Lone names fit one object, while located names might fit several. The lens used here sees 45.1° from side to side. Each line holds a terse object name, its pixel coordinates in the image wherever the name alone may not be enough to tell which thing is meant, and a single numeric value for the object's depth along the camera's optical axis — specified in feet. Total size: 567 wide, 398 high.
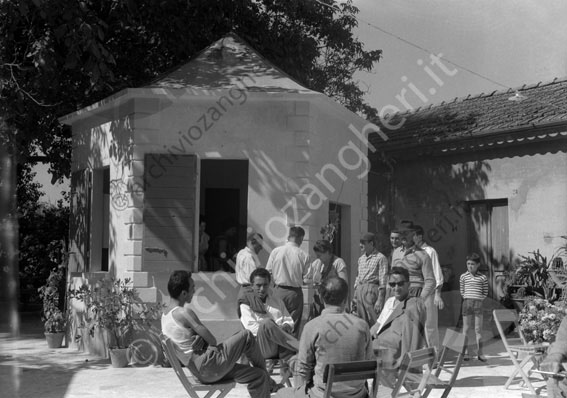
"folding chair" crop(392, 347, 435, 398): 16.51
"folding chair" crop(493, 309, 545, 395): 23.57
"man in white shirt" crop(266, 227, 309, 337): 29.09
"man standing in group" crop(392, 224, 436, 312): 27.76
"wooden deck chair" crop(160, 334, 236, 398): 18.58
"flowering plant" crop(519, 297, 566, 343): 23.73
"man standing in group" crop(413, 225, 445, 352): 28.37
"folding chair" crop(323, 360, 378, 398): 14.20
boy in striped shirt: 31.76
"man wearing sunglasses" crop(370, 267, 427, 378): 20.44
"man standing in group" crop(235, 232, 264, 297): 29.45
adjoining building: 41.09
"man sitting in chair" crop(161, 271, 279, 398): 19.24
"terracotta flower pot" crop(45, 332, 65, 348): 37.24
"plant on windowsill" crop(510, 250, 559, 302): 38.78
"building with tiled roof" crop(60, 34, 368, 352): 32.48
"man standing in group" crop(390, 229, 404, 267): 28.60
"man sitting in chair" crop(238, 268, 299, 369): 22.31
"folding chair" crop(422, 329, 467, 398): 17.65
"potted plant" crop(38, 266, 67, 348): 37.35
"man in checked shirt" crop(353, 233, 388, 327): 28.78
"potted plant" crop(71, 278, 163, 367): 31.50
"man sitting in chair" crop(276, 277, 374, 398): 15.47
